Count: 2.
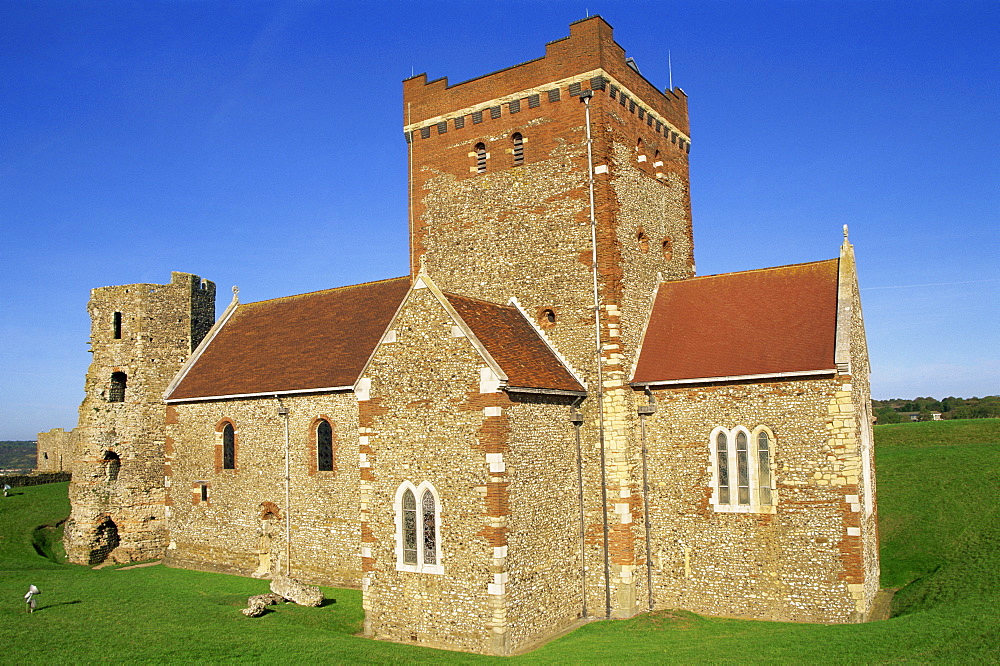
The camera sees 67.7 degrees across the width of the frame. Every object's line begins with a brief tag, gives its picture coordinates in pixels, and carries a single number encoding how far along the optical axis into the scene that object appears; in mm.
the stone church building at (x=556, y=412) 17031
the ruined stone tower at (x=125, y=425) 29328
